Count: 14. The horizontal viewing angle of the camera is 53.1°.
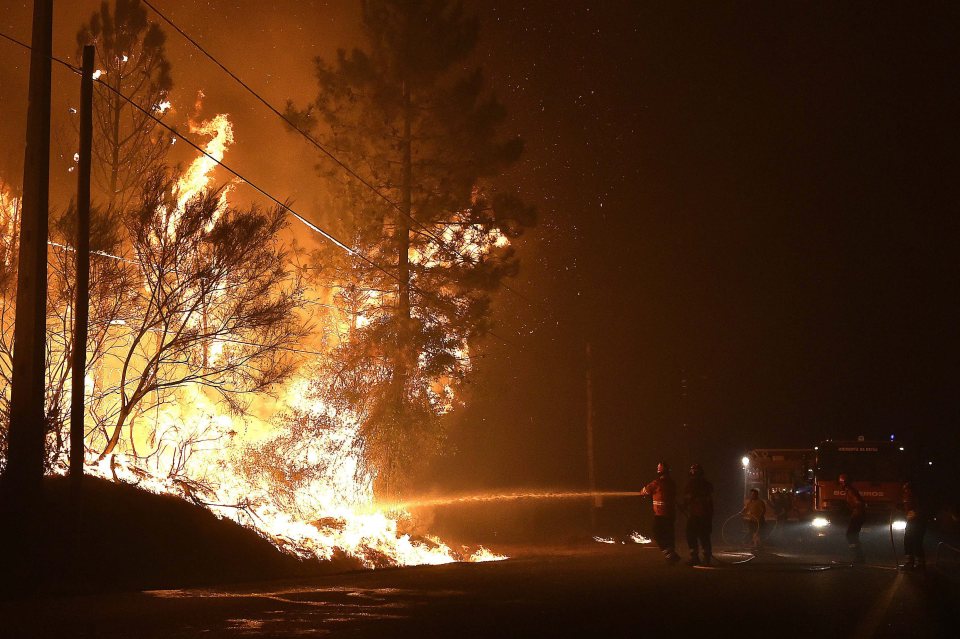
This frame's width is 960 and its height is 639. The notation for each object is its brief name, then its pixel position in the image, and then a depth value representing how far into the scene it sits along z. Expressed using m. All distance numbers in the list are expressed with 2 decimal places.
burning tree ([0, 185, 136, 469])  18.77
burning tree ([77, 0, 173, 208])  26.42
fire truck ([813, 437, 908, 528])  31.38
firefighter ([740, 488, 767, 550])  24.11
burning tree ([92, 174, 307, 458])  18.95
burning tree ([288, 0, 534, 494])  27.88
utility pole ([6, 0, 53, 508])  13.39
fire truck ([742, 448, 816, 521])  35.34
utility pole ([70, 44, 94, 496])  13.93
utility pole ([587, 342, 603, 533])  33.44
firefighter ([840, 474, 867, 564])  20.23
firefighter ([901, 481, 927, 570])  18.70
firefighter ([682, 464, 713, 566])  18.39
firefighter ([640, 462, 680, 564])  18.42
